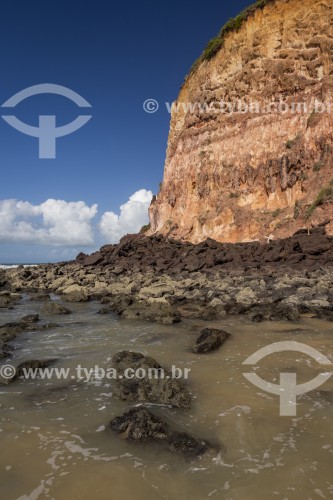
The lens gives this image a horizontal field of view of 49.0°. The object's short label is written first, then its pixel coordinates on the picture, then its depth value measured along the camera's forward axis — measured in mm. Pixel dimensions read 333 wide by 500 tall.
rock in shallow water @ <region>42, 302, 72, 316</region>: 13794
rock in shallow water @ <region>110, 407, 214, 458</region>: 4117
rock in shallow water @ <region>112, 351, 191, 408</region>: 5480
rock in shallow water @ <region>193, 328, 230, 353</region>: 8188
